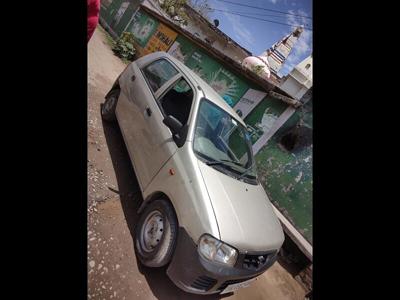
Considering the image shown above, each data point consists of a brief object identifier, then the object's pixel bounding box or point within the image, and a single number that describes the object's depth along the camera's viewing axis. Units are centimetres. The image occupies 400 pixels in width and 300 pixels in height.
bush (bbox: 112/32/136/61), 1064
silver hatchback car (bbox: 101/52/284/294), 271
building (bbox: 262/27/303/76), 2346
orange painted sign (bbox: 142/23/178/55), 1048
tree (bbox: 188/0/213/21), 3048
